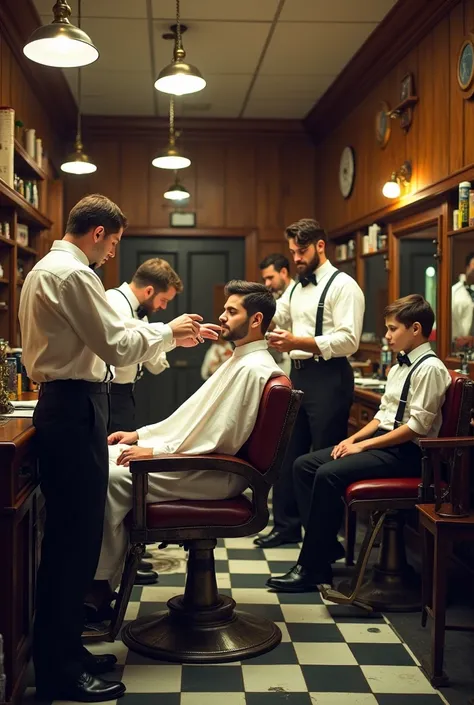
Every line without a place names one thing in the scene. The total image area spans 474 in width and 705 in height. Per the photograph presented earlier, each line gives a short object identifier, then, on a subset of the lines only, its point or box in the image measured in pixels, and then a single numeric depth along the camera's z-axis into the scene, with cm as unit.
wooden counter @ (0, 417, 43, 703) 239
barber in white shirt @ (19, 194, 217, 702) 250
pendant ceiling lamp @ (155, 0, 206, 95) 397
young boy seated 339
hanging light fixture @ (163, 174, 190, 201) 654
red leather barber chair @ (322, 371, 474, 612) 332
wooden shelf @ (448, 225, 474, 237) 404
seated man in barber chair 292
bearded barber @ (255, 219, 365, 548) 404
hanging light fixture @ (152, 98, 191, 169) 564
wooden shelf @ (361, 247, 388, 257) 553
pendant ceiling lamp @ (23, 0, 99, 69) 312
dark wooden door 735
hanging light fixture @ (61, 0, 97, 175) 565
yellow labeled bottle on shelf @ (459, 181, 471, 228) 401
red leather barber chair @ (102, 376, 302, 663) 284
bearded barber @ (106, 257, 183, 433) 404
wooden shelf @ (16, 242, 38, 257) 532
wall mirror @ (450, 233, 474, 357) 408
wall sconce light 493
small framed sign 731
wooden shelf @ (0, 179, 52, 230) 435
